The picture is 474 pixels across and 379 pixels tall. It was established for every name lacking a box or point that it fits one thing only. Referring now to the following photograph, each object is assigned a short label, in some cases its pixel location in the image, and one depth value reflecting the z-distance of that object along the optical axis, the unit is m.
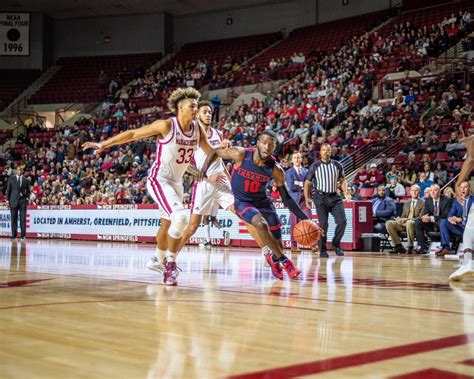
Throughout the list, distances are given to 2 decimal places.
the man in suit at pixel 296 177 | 11.52
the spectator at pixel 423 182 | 12.66
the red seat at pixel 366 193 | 14.20
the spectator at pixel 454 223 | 10.40
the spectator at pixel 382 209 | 12.40
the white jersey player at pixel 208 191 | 7.62
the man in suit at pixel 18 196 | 16.50
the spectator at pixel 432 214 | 11.26
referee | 10.35
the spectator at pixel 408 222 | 11.63
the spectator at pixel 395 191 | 13.40
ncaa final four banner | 32.72
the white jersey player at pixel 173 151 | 5.87
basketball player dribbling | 6.29
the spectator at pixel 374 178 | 14.38
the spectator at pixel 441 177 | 12.98
